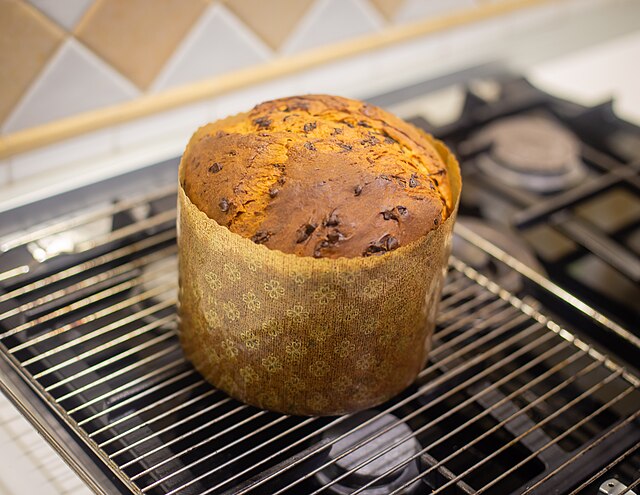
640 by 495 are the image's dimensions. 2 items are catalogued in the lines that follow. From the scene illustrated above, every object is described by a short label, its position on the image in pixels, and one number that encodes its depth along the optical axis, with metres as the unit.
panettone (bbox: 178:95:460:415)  0.71
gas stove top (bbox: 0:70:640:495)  0.77
